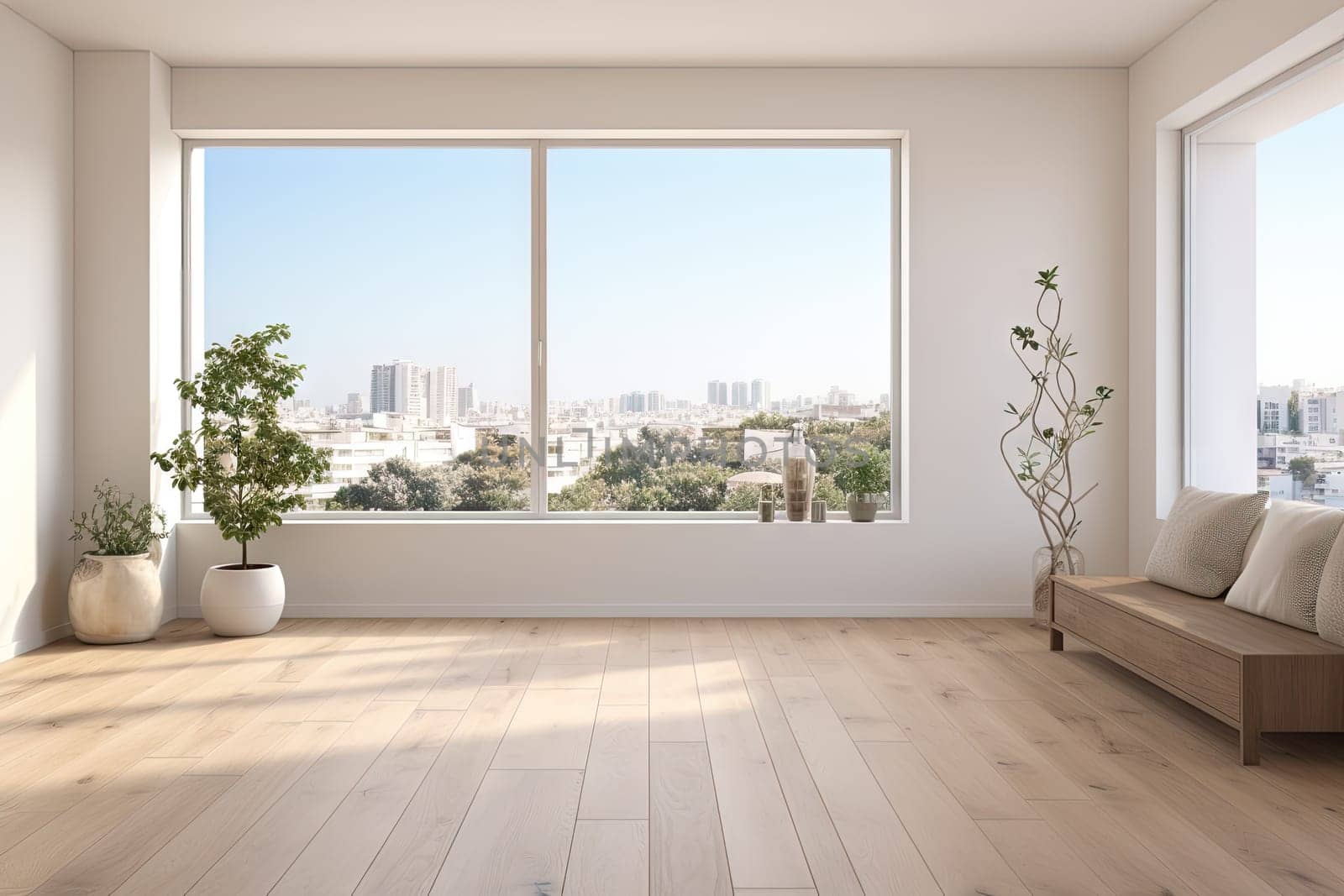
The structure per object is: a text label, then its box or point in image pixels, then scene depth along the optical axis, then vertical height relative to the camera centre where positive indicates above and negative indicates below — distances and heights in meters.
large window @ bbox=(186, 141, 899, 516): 5.57 +0.75
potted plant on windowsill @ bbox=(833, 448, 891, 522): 5.44 -0.22
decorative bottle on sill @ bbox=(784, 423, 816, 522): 5.45 -0.23
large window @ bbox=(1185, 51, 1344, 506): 4.09 +0.70
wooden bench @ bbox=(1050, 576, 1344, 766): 3.01 -0.70
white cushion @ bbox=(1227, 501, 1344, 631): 3.36 -0.42
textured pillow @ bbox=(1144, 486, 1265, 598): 3.90 -0.39
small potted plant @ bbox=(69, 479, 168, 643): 4.64 -0.67
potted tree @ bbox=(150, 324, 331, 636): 4.80 -0.11
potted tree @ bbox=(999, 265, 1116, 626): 5.18 +0.13
